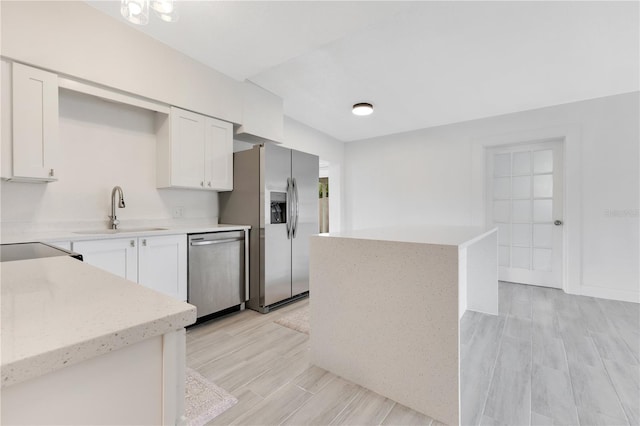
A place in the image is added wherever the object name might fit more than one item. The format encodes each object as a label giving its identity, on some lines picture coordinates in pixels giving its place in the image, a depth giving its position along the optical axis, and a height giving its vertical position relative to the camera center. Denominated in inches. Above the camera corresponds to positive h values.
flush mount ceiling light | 147.4 +54.5
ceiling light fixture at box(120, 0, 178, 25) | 68.7 +50.6
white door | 152.6 +1.4
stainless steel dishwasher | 101.8 -23.2
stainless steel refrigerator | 118.2 -1.7
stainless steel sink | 88.5 -6.4
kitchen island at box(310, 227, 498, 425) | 56.7 -23.3
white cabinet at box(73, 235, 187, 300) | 78.9 -14.5
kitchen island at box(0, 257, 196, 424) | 14.4 -8.2
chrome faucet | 96.6 +2.5
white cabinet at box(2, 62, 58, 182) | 72.5 +22.9
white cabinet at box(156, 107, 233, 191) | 106.1 +24.2
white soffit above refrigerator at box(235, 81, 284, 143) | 129.0 +46.2
